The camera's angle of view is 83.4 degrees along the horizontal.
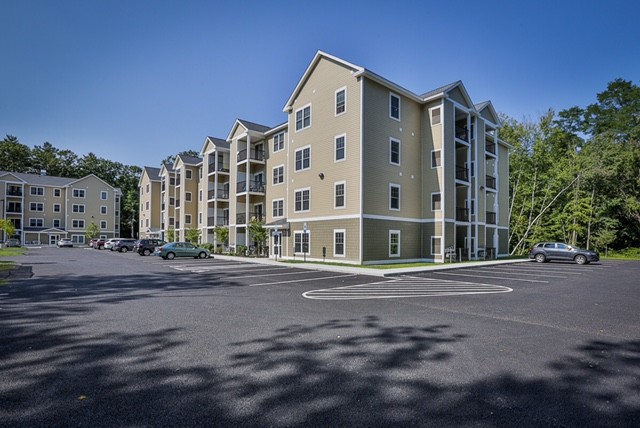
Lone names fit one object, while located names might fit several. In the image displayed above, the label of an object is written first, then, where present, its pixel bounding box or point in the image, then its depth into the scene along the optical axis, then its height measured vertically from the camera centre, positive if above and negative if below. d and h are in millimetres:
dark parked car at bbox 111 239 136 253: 42438 -2736
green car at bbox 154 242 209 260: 29750 -2437
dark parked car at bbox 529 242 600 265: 25953 -2388
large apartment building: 23250 +3672
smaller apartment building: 61375 +2887
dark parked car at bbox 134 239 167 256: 34500 -2348
